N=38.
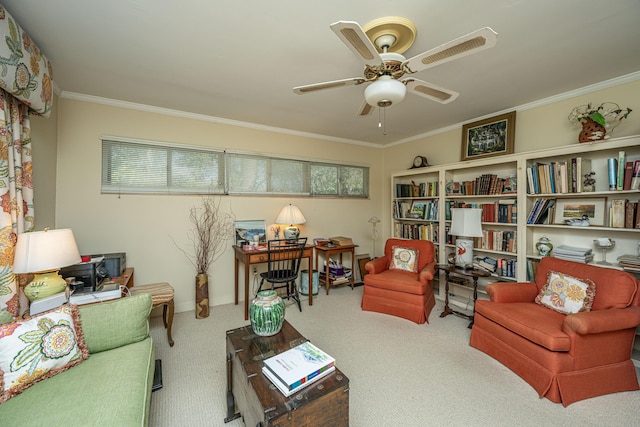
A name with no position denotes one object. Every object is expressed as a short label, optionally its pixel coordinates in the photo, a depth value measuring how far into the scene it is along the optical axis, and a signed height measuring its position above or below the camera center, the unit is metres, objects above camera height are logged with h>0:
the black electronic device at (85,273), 2.02 -0.46
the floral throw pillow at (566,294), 1.91 -0.61
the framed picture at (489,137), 2.92 +0.95
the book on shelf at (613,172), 2.15 +0.36
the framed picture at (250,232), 3.32 -0.23
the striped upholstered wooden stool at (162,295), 2.24 -0.71
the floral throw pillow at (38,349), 1.11 -0.63
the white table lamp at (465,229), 2.73 -0.15
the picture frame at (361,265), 4.34 -0.85
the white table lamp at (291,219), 3.46 -0.05
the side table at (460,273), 2.63 -0.61
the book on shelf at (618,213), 2.16 +0.02
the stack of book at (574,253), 2.31 -0.35
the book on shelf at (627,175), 2.09 +0.33
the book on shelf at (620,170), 2.12 +0.37
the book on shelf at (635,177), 2.04 +0.31
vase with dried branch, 3.13 -0.23
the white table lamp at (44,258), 1.50 -0.26
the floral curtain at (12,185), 1.54 +0.19
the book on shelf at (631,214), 2.09 +0.01
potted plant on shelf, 2.22 +0.84
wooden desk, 2.91 -0.52
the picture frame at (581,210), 2.38 +0.05
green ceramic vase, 1.53 -0.59
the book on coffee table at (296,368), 1.12 -0.72
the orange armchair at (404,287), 2.77 -0.81
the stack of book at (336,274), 3.87 -0.90
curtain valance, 1.43 +0.92
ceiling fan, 1.16 +0.83
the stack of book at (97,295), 1.74 -0.56
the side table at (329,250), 3.59 -0.50
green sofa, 0.99 -0.76
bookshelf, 2.29 +0.19
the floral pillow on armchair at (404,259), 3.19 -0.56
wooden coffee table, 1.03 -0.77
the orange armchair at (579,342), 1.65 -0.87
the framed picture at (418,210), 3.81 +0.08
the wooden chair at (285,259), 2.95 -0.54
